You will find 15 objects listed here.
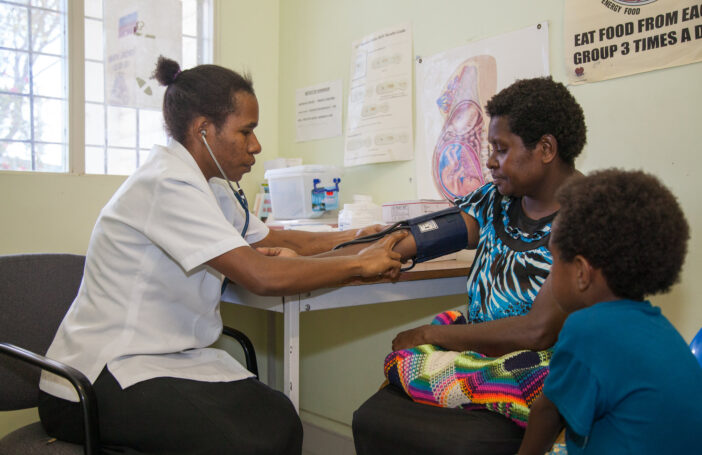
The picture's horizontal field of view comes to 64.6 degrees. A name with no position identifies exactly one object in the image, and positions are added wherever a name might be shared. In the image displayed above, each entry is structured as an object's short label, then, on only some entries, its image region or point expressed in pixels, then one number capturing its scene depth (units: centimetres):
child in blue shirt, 72
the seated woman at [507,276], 106
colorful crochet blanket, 101
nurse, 113
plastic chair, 101
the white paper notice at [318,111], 249
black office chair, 119
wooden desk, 136
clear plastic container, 224
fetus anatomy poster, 179
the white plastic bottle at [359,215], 199
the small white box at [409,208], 181
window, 209
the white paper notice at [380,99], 217
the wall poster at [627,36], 143
